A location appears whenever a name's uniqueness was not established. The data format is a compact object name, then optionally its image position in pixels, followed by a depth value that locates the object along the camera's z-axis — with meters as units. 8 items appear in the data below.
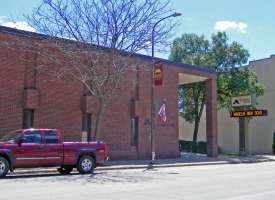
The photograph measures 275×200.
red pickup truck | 12.27
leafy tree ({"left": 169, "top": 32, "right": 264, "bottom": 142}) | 33.00
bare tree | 17.97
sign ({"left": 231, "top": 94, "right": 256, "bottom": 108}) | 30.92
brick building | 17.72
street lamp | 20.14
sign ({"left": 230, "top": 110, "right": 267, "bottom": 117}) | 31.30
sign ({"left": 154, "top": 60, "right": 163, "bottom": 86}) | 20.85
